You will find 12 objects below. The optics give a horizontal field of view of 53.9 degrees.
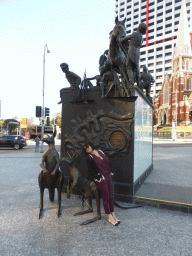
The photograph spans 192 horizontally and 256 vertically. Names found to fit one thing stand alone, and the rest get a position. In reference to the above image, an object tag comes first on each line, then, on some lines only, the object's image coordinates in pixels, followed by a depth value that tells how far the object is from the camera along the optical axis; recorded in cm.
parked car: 1966
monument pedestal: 496
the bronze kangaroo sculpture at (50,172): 388
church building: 4791
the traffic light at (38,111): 1571
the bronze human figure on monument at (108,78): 508
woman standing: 352
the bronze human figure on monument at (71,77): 543
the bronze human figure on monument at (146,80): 747
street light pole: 1675
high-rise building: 8112
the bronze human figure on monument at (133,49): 516
